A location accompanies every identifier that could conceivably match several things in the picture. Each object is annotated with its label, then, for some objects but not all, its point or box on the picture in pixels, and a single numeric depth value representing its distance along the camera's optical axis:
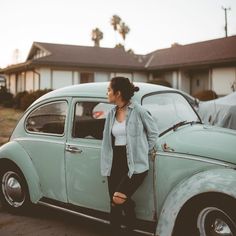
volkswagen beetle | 3.37
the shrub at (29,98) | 24.58
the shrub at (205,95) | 23.14
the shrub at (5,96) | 29.82
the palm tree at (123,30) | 63.00
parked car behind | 8.82
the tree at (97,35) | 61.81
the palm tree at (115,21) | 63.25
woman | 3.54
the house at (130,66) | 27.34
